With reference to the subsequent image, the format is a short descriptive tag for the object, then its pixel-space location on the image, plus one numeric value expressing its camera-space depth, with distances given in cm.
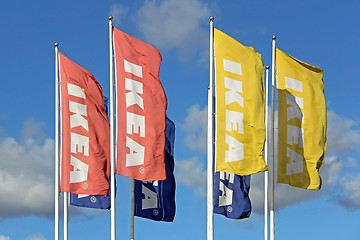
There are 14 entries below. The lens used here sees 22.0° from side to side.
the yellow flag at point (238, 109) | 3662
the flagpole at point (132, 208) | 4034
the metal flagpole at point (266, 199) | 4209
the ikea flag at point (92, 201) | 4219
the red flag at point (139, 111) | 3669
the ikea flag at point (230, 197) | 4141
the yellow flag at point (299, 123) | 4028
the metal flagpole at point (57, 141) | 3997
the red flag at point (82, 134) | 3838
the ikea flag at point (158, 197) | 4088
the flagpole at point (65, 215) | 4175
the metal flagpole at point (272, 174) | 4116
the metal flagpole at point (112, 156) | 3738
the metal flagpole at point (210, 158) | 3709
